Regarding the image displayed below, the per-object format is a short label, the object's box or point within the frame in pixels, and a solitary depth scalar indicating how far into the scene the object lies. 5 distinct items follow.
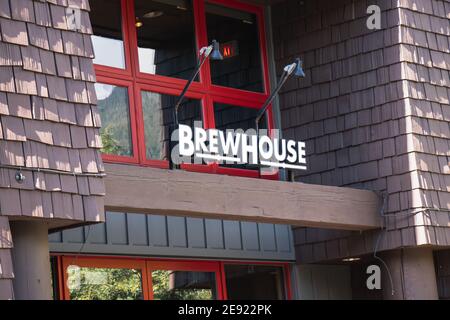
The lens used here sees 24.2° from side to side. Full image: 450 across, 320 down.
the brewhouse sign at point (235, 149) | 9.36
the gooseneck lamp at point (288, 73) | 10.08
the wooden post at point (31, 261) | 7.92
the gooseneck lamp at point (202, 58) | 9.37
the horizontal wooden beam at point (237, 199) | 8.68
